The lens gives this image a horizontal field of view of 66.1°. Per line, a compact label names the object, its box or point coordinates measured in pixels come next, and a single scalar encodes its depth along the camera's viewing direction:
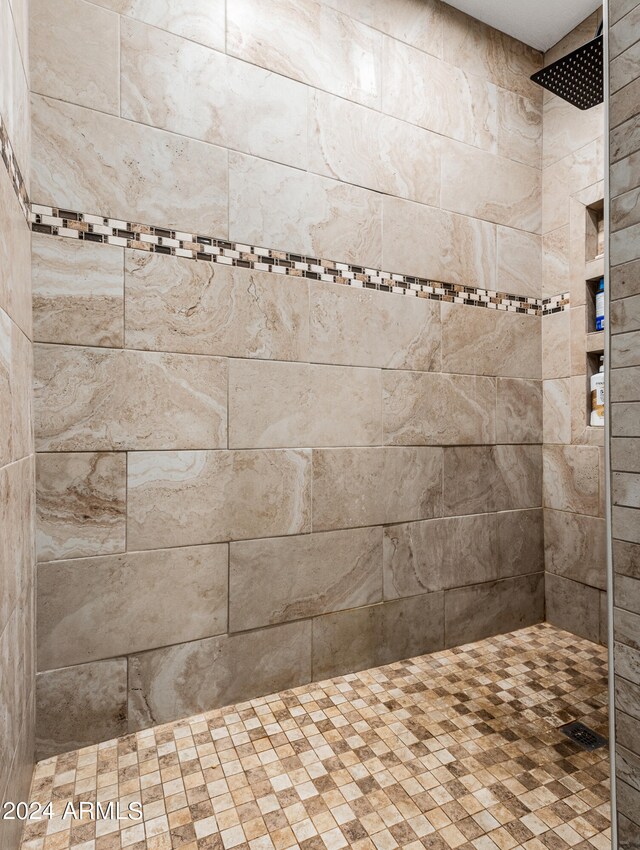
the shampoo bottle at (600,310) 2.05
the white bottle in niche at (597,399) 2.02
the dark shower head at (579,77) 1.38
